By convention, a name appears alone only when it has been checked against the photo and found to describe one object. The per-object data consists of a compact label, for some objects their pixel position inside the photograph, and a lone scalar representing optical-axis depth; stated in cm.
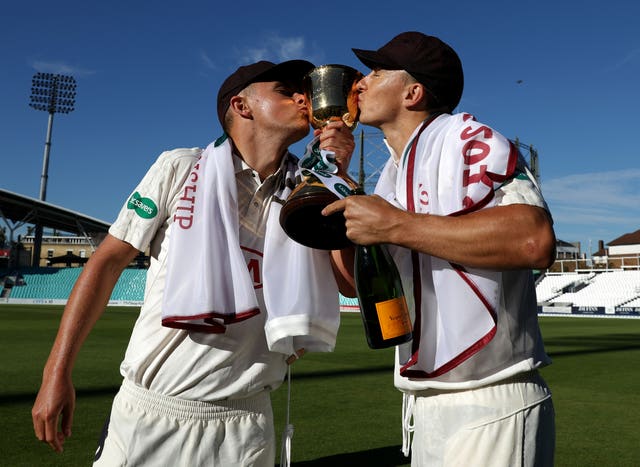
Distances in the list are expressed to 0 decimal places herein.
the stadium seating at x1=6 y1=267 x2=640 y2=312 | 3941
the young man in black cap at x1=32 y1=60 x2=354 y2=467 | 199
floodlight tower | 5559
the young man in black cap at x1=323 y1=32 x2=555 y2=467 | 153
